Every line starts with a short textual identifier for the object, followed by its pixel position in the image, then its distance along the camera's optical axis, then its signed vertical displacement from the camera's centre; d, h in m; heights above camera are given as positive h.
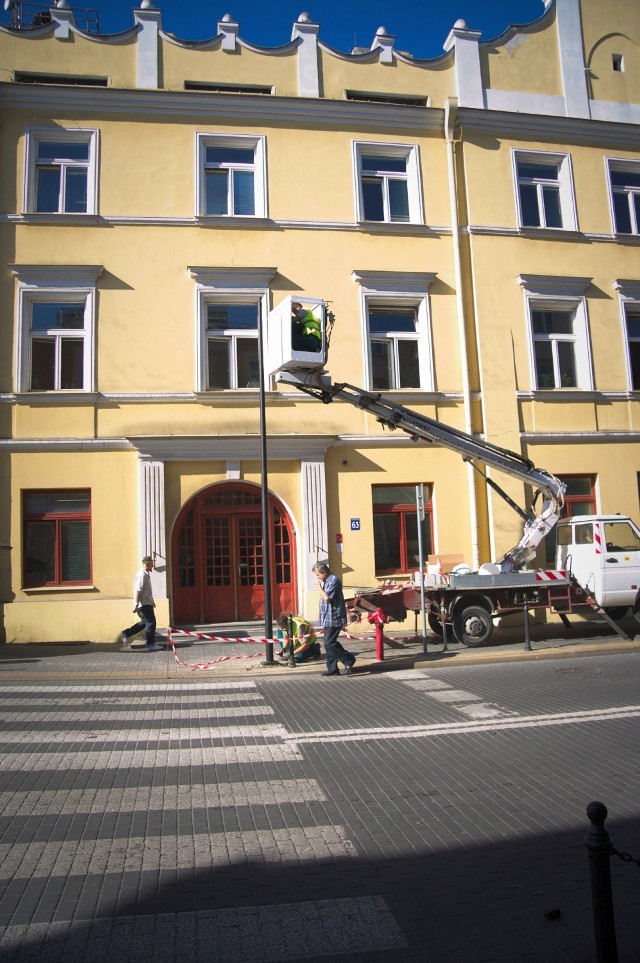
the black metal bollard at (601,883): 2.89 -1.23
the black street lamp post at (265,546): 12.77 +0.47
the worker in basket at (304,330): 11.55 +3.66
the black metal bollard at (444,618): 13.39 -0.92
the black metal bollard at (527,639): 13.24 -1.31
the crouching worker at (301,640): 12.76 -1.12
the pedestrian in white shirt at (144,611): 14.22 -0.59
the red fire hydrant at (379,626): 12.41 -0.92
